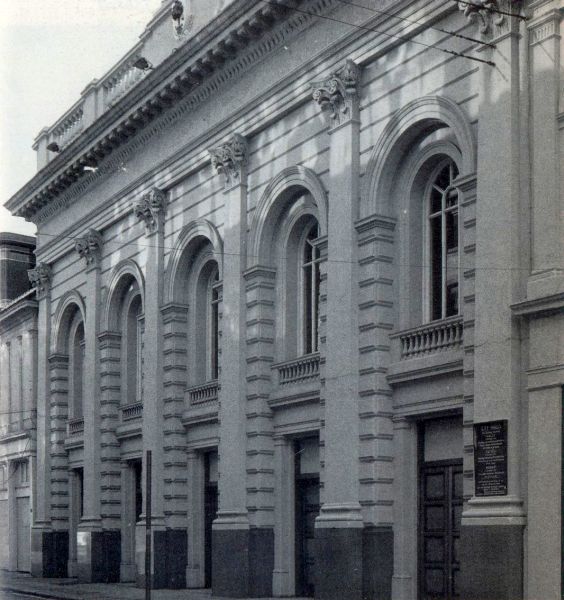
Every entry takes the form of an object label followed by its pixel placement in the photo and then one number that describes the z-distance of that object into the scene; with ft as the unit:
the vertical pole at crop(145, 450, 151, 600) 71.05
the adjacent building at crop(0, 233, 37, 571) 145.79
